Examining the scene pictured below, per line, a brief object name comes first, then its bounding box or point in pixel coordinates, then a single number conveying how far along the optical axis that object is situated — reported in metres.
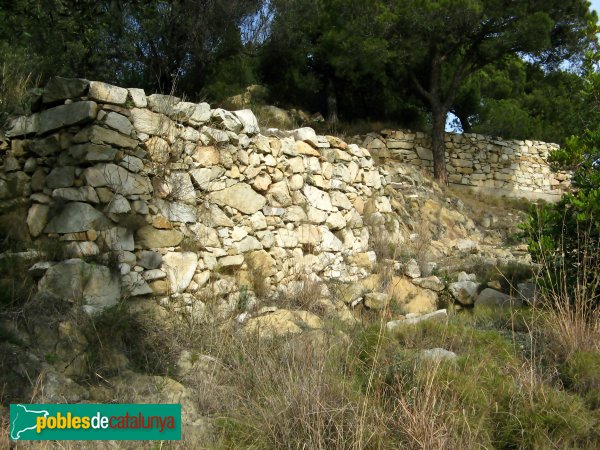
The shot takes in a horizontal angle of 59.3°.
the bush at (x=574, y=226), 4.39
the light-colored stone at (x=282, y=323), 4.09
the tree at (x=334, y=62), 10.91
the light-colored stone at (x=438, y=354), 3.42
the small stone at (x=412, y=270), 6.39
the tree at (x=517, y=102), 13.88
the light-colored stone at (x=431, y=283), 6.07
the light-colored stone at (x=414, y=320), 4.17
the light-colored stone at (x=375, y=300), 5.46
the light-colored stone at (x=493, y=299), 5.28
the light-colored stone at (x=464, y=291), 5.82
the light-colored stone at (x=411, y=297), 5.72
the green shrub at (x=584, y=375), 3.27
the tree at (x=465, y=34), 10.73
